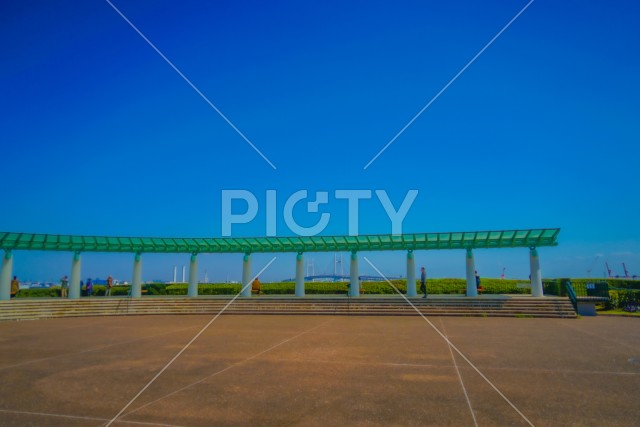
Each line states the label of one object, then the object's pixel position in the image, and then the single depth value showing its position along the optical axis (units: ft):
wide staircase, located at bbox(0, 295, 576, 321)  65.31
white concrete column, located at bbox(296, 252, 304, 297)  85.46
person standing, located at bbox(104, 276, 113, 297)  96.91
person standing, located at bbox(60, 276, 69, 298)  90.89
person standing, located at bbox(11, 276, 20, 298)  84.89
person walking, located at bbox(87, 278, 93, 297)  100.11
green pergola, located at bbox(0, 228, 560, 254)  78.02
